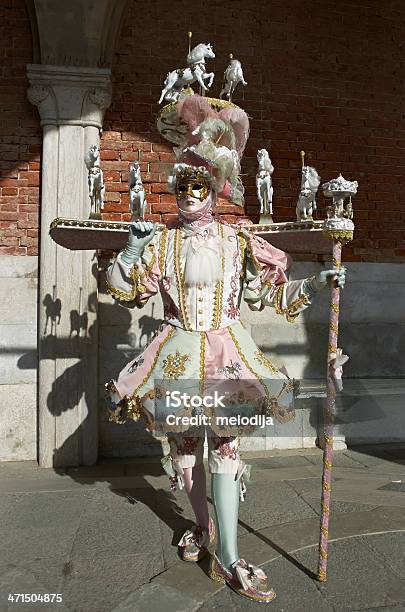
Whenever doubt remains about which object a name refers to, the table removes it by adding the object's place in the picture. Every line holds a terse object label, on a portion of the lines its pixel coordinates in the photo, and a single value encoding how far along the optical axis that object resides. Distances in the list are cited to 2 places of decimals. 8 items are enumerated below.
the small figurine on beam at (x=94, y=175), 3.38
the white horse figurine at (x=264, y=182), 3.43
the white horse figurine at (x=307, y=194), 3.07
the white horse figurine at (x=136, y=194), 3.16
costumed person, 2.44
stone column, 4.32
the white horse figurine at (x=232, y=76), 3.42
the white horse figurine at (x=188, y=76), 3.33
